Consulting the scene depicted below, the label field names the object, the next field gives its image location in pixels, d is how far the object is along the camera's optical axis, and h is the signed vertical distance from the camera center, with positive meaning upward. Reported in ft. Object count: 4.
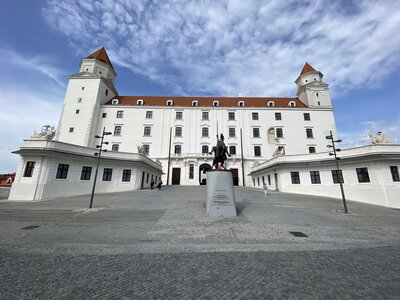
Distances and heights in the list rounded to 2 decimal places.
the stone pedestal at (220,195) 31.94 -1.24
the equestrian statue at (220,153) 36.91 +7.05
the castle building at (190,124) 125.59 +46.73
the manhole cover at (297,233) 22.27 -5.53
